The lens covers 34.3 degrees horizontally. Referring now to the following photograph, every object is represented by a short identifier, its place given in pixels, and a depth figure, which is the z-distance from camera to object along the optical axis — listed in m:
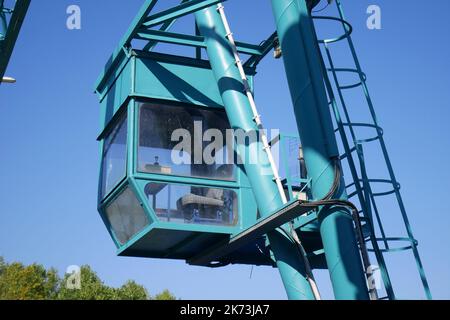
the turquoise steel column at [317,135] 9.70
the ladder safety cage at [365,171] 10.91
